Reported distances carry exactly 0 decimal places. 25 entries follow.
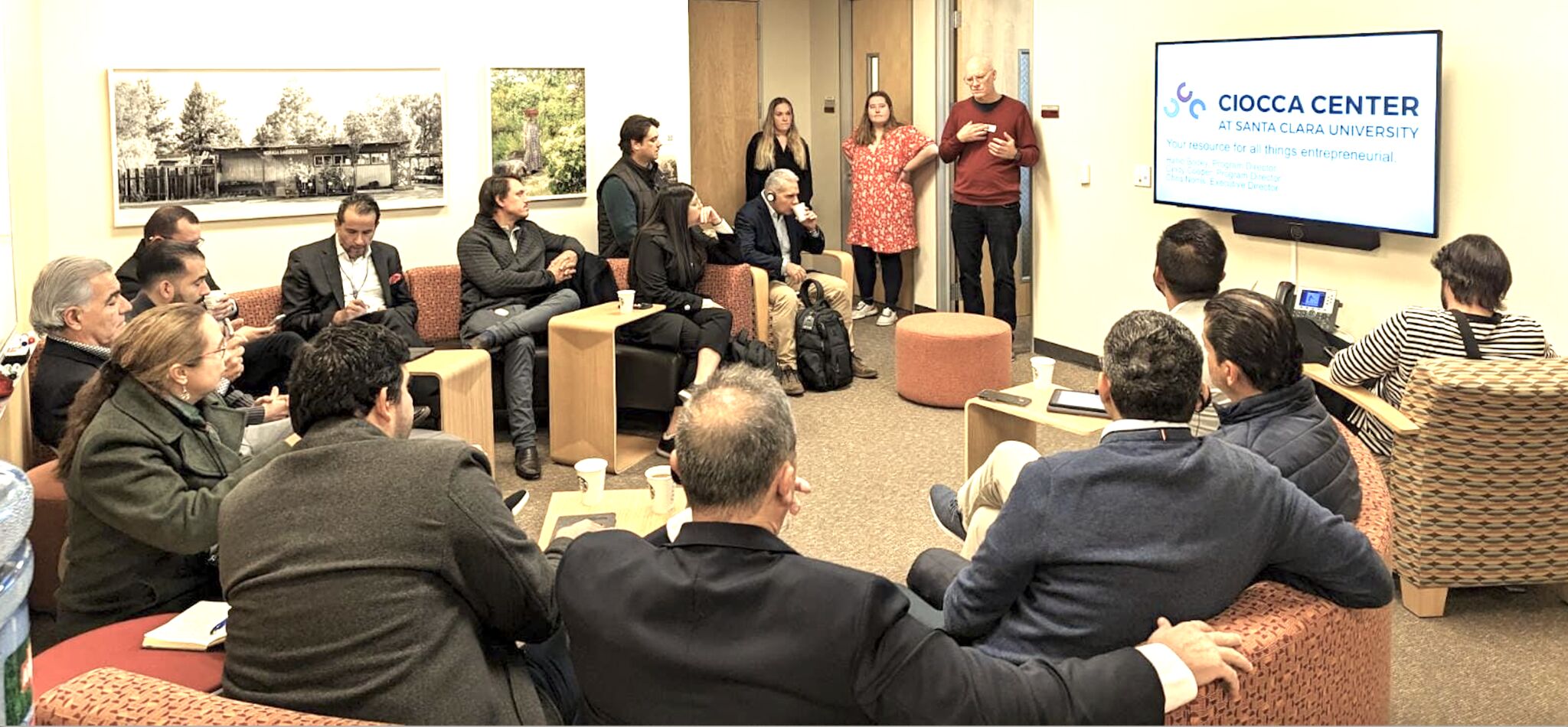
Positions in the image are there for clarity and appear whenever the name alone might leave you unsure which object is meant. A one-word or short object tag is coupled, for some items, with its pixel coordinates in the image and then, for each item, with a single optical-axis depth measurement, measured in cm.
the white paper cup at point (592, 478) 379
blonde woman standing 905
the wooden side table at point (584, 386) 592
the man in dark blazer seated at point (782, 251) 737
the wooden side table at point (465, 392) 535
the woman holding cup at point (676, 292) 632
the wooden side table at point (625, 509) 366
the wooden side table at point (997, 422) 472
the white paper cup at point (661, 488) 369
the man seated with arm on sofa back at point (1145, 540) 227
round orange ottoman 677
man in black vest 703
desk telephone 598
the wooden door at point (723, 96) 940
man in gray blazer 229
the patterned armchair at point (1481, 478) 392
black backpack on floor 733
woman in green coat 296
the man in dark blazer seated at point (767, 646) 196
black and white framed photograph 606
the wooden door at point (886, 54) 905
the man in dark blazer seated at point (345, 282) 592
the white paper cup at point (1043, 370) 492
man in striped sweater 418
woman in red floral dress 881
